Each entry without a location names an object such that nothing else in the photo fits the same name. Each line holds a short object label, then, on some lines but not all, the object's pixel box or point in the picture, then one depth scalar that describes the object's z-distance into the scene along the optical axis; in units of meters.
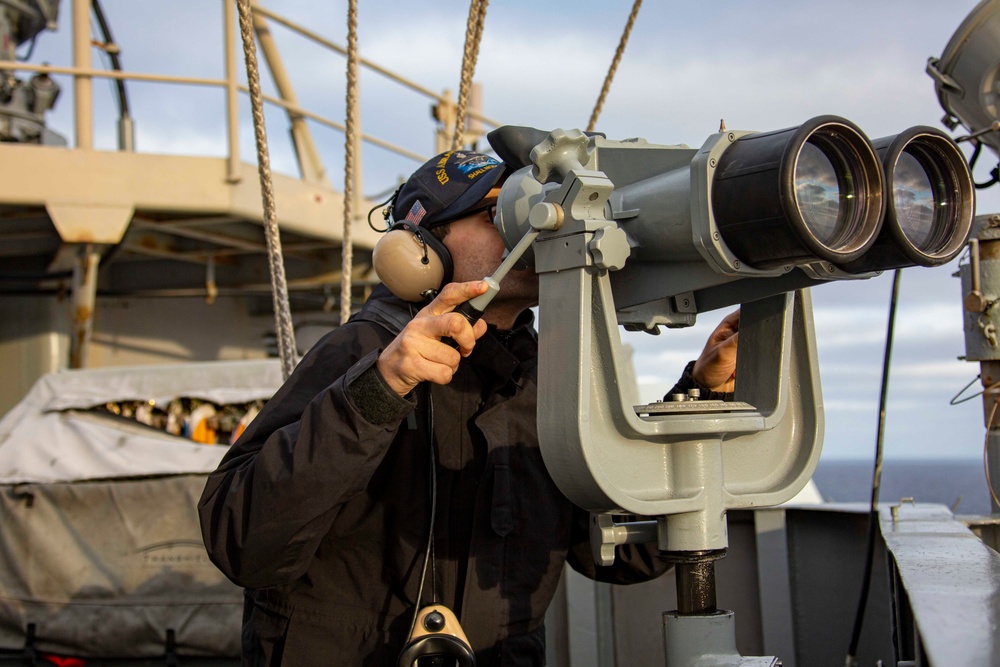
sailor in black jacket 1.46
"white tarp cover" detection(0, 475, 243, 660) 3.98
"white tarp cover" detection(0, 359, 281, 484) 4.14
